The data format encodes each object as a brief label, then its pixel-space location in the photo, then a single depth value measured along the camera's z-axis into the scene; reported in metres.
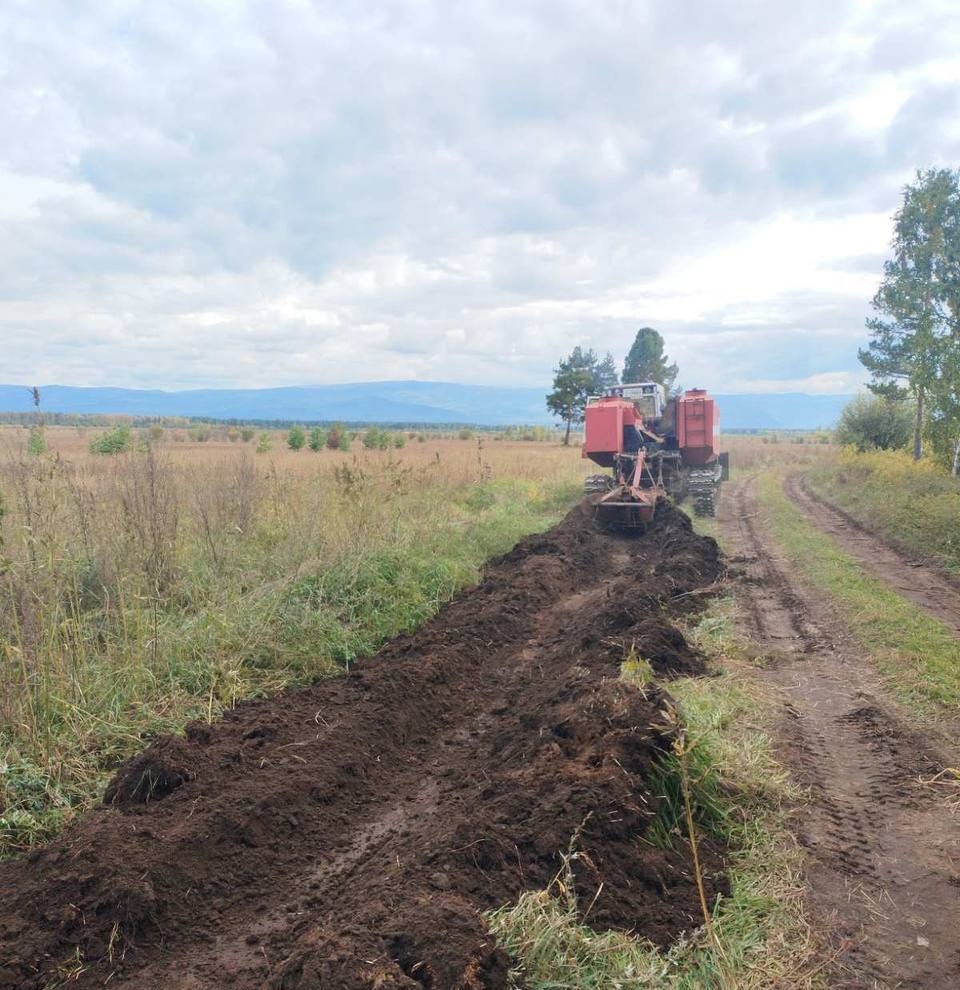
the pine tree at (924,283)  18.23
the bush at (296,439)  40.00
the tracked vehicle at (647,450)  14.09
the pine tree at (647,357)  49.53
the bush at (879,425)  28.12
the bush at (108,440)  19.42
